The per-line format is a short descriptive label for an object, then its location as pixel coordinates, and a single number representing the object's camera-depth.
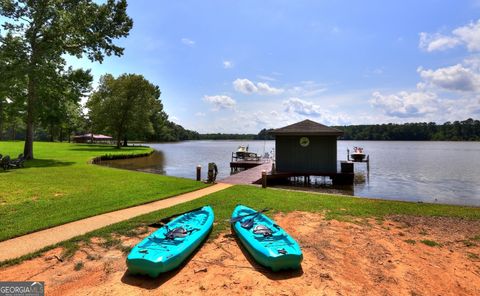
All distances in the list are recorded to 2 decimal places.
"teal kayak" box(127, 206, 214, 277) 5.00
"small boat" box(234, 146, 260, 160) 33.57
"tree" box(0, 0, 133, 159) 20.11
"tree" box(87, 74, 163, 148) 48.41
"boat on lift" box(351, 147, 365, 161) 31.80
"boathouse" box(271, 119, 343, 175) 20.08
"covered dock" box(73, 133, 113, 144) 78.81
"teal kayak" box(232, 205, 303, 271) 5.27
